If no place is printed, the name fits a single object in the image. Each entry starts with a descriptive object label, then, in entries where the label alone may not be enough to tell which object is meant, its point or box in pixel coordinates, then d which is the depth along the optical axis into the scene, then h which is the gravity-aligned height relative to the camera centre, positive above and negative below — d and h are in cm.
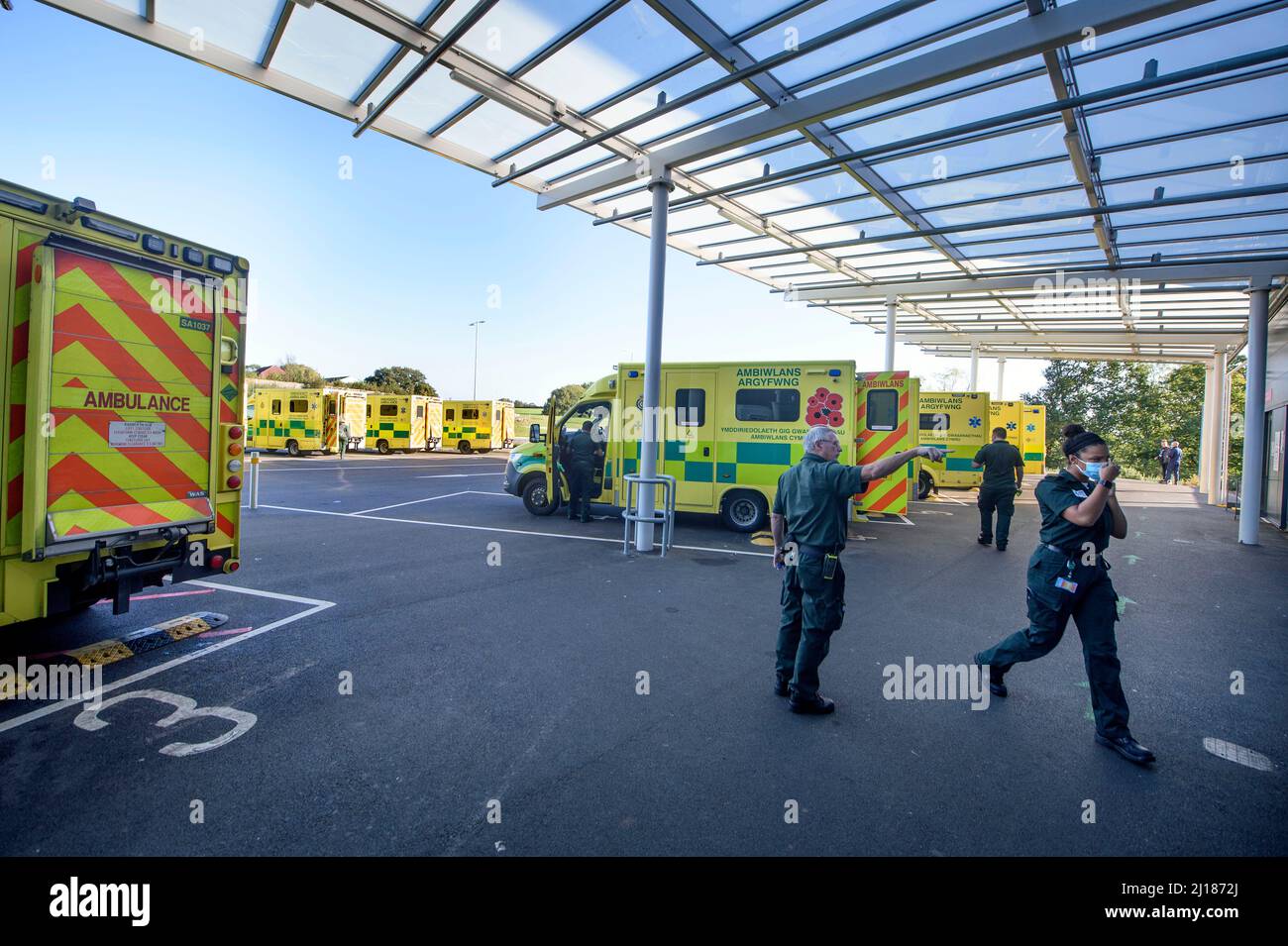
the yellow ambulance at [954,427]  1598 +83
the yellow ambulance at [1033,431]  2125 +103
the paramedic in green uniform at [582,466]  1057 -31
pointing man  361 -60
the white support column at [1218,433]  1866 +107
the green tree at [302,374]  5863 +621
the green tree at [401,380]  5813 +589
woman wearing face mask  330 -63
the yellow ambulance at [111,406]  345 +17
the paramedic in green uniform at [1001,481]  927 -32
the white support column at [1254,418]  1008 +84
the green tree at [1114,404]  3488 +340
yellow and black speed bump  417 -149
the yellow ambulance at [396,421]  2995 +99
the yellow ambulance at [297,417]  2620 +93
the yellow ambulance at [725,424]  940 +43
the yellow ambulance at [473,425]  3209 +97
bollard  1063 -77
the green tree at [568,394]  5670 +521
